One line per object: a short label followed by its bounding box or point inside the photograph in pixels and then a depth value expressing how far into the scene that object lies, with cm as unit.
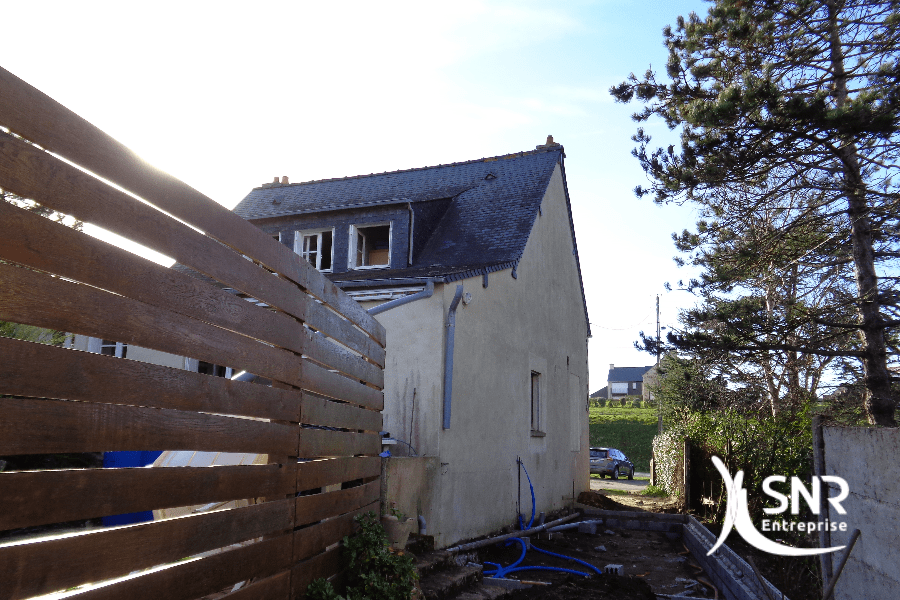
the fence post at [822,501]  554
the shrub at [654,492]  1818
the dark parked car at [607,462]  2822
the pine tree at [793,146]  834
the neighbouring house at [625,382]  9062
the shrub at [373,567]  400
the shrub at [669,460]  1414
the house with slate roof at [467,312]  859
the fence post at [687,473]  1226
